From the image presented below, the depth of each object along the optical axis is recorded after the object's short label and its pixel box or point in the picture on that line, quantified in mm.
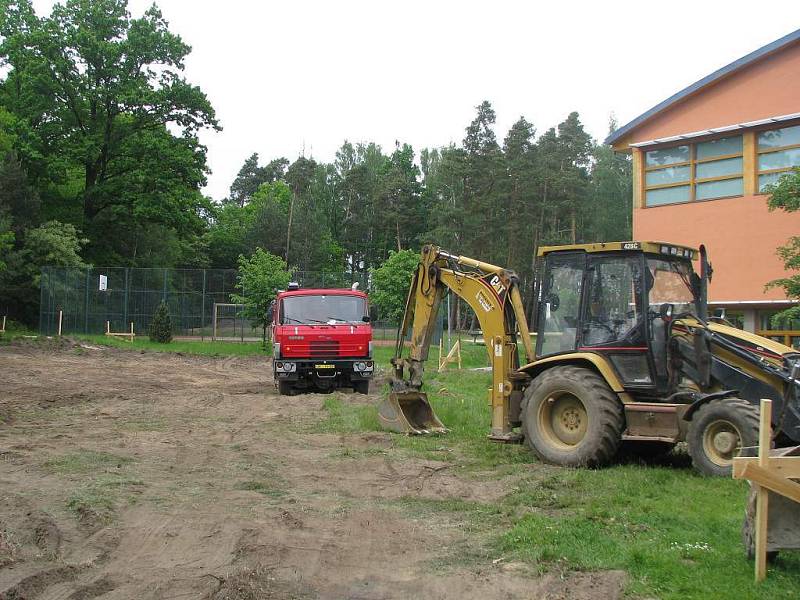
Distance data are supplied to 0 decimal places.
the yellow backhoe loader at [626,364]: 8891
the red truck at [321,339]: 18797
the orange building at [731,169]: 21562
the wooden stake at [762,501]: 5355
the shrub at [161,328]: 39219
